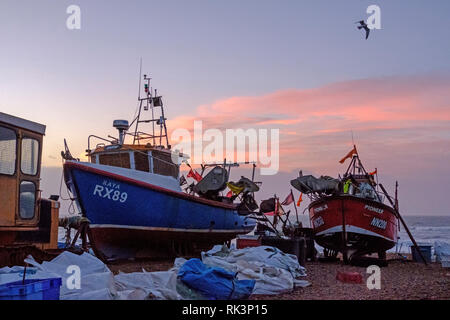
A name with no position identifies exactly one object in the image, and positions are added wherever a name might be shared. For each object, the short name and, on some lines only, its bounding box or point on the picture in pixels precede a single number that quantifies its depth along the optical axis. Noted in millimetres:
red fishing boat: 15820
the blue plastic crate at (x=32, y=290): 4930
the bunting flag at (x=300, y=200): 22297
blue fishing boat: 13500
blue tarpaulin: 7152
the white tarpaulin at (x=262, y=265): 8531
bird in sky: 12079
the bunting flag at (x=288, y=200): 21652
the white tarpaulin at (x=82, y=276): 6109
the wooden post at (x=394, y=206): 15547
